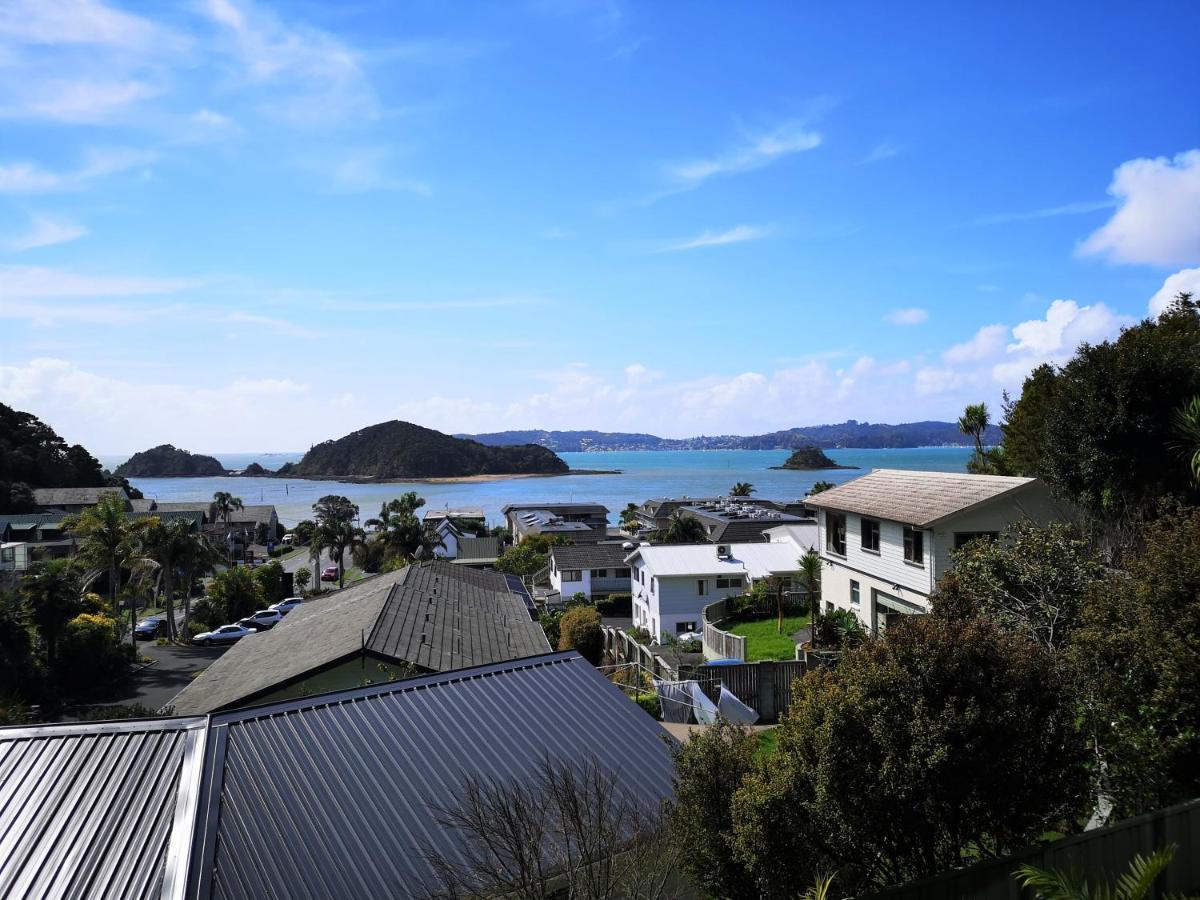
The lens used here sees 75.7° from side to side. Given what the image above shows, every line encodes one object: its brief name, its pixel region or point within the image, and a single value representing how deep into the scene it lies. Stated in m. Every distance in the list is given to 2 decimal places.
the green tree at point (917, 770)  7.02
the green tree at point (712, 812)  7.72
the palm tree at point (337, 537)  62.00
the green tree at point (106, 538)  42.53
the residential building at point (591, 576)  54.72
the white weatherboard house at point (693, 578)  38.66
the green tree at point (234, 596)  48.16
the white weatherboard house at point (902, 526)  23.34
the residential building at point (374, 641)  17.22
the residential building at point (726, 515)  60.53
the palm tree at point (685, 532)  63.88
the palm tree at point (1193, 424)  15.02
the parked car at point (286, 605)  49.96
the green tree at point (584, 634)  33.46
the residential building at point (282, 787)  6.99
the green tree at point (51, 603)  31.06
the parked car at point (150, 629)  46.72
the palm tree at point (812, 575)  32.81
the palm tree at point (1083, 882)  5.98
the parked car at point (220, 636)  43.59
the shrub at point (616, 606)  51.84
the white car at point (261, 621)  45.72
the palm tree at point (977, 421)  48.41
